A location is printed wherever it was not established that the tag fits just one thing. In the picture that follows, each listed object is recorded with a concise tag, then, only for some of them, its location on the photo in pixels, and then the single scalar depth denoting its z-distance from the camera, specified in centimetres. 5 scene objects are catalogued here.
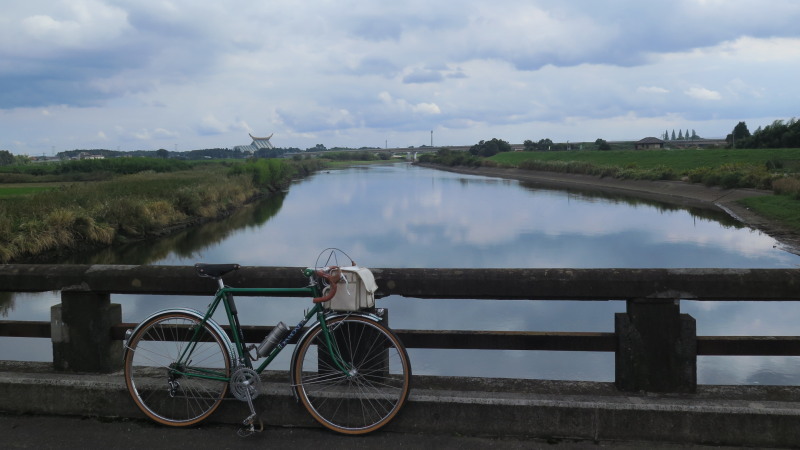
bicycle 405
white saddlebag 396
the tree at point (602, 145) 11705
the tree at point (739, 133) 9094
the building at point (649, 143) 12380
